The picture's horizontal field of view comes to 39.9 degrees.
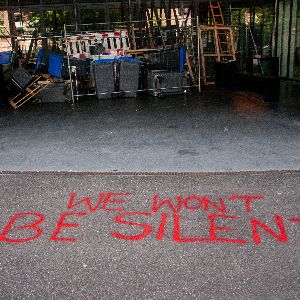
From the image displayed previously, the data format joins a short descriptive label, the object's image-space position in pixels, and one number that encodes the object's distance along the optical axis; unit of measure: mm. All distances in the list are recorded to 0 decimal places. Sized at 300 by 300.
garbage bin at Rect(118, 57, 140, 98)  11445
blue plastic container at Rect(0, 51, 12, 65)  15351
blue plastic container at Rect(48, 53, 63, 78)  10930
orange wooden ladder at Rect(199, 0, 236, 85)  13992
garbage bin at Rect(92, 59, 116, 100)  11266
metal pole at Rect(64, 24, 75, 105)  10991
